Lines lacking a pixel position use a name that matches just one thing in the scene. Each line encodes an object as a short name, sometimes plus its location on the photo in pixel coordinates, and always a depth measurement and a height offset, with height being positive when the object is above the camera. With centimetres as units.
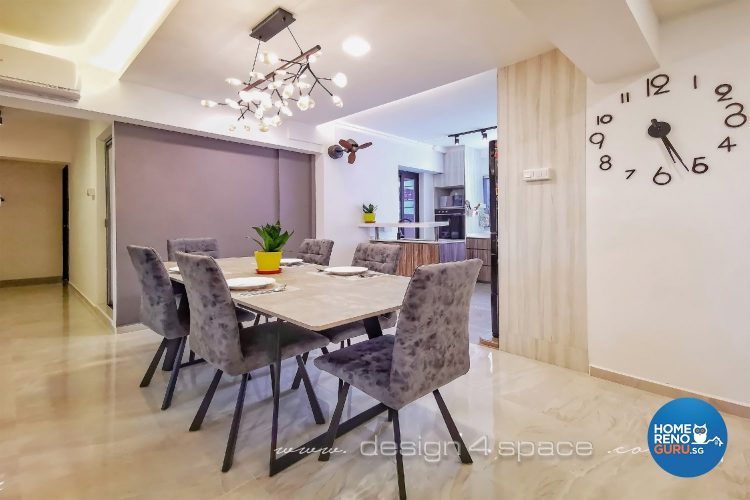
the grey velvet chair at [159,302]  215 -32
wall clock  203 +70
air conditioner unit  273 +139
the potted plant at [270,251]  236 -1
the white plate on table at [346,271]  225 -14
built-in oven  675 +45
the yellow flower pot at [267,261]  236 -8
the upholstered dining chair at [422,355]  133 -43
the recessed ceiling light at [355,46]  211 +119
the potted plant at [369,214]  545 +51
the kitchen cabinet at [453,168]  685 +150
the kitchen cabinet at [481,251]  607 -8
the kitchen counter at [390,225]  520 +33
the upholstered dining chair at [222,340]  157 -43
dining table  135 -22
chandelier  217 +109
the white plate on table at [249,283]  181 -17
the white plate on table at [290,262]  287 -10
